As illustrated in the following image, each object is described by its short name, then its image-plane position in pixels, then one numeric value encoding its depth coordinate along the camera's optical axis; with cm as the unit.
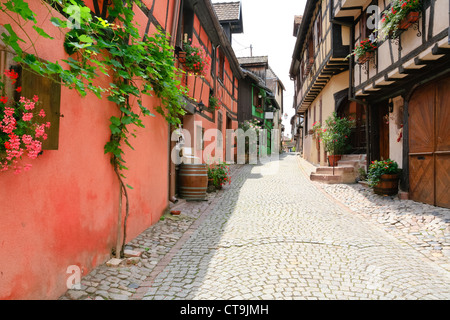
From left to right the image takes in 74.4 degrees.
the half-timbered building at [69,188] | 206
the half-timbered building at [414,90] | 503
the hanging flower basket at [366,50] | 710
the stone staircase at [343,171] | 908
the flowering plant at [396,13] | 519
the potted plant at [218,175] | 812
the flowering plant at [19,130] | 181
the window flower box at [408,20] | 517
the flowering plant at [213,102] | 977
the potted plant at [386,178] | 673
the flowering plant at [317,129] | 1159
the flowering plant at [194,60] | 647
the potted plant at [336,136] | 1008
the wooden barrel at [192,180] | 655
